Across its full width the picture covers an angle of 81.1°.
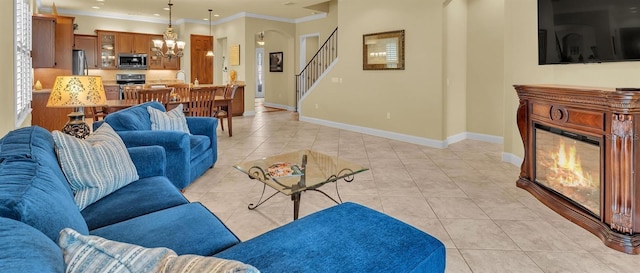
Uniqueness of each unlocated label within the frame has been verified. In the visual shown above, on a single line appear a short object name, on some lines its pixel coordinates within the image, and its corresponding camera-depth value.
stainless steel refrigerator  9.02
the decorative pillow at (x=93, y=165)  2.11
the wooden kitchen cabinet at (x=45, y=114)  6.06
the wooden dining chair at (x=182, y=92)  6.63
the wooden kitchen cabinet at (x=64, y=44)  7.83
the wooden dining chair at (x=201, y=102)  6.60
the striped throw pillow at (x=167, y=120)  4.02
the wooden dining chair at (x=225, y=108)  7.22
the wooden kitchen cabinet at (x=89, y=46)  9.98
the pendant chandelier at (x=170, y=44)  8.52
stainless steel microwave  10.53
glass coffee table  2.68
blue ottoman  1.33
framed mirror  6.88
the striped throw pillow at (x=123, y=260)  0.82
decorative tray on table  2.86
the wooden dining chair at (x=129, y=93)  6.20
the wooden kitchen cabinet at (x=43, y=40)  6.29
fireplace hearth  2.54
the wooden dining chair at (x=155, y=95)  5.60
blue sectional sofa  1.11
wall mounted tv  3.04
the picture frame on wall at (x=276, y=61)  12.73
